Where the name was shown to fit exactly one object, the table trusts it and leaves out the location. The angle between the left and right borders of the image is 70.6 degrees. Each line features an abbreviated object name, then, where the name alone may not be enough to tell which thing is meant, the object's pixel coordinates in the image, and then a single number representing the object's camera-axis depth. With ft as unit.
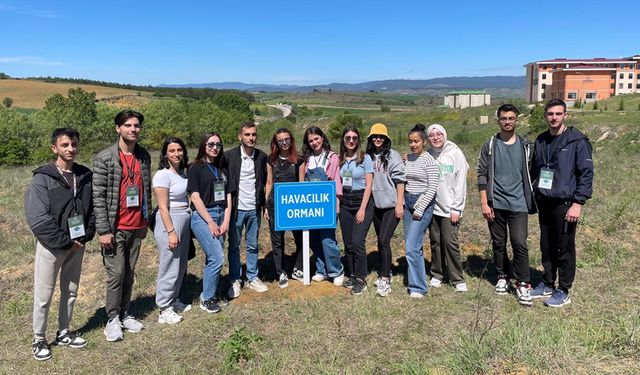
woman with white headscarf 16.78
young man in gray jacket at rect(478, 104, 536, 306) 15.93
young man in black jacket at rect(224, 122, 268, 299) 16.76
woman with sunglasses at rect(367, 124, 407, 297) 16.79
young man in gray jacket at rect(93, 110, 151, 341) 13.66
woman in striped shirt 16.48
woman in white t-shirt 14.73
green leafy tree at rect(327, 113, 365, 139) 138.10
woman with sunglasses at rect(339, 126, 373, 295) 16.81
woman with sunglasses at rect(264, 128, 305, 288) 17.30
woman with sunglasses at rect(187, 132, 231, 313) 15.57
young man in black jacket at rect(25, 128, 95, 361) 12.62
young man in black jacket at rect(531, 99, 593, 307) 14.90
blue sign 17.56
